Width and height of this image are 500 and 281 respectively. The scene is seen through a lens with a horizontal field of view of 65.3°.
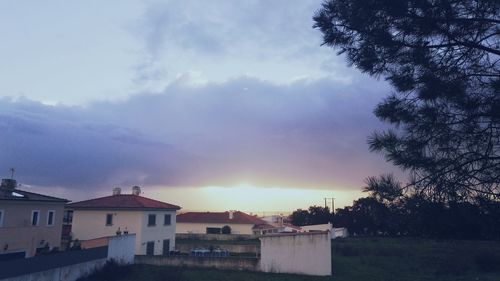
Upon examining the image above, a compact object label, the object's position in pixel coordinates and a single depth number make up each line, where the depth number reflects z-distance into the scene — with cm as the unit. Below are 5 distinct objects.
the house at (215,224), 5931
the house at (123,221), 3406
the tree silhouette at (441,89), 715
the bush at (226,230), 5775
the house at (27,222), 2436
